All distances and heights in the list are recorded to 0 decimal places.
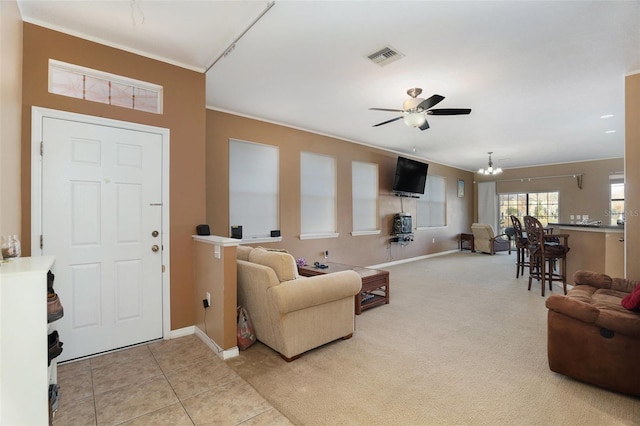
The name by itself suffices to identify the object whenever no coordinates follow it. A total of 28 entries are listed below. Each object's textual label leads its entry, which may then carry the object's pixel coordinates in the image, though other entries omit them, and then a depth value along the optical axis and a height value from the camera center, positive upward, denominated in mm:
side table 9281 -901
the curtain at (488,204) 9891 +306
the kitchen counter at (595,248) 3785 -506
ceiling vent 2773 +1517
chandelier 7652 +1094
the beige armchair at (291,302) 2504 -787
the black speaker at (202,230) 3135 -168
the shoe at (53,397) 1861 -1157
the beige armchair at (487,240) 8766 -817
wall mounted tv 6895 +884
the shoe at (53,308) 1704 -549
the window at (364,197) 6293 +359
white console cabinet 1330 -607
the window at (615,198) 7703 +382
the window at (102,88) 2561 +1180
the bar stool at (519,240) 5661 -526
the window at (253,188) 4445 +406
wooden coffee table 3857 -922
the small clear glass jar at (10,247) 1668 -187
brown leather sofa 2012 -925
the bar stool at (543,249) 4570 -570
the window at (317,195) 5348 +338
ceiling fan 3412 +1215
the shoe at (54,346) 1810 -818
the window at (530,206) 8773 +224
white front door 2496 -142
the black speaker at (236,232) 4344 -264
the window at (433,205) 8180 +248
